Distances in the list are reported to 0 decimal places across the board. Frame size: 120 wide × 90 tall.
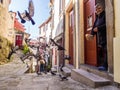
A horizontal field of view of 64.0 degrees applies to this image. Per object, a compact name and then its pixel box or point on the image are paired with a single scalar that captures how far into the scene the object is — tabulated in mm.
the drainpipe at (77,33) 3431
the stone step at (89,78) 1896
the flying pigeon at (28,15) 2722
